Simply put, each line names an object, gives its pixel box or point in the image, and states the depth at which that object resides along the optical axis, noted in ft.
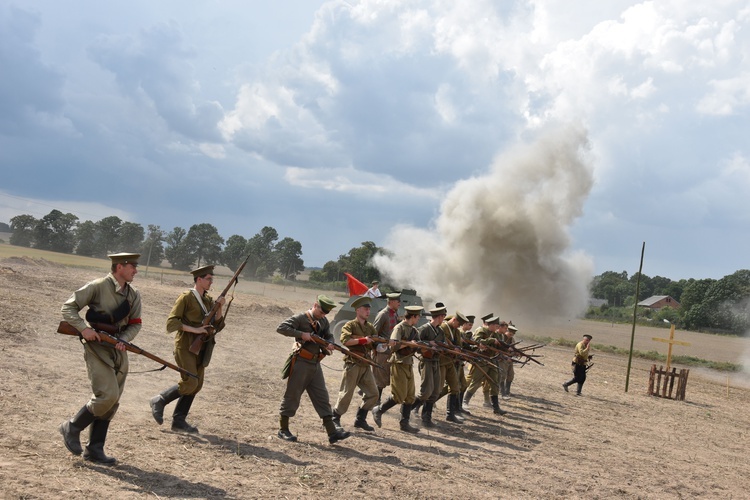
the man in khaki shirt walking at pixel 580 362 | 58.90
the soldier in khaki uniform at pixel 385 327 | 34.91
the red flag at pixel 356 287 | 75.87
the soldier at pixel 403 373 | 32.96
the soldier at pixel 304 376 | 26.99
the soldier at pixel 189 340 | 25.21
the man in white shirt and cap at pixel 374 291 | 67.26
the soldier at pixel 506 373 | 50.84
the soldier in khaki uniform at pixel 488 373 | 42.93
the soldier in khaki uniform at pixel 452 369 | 36.86
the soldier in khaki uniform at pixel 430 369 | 34.47
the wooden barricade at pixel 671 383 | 65.31
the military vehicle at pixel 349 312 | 68.03
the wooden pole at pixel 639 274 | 65.17
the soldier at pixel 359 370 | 30.50
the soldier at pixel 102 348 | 20.33
